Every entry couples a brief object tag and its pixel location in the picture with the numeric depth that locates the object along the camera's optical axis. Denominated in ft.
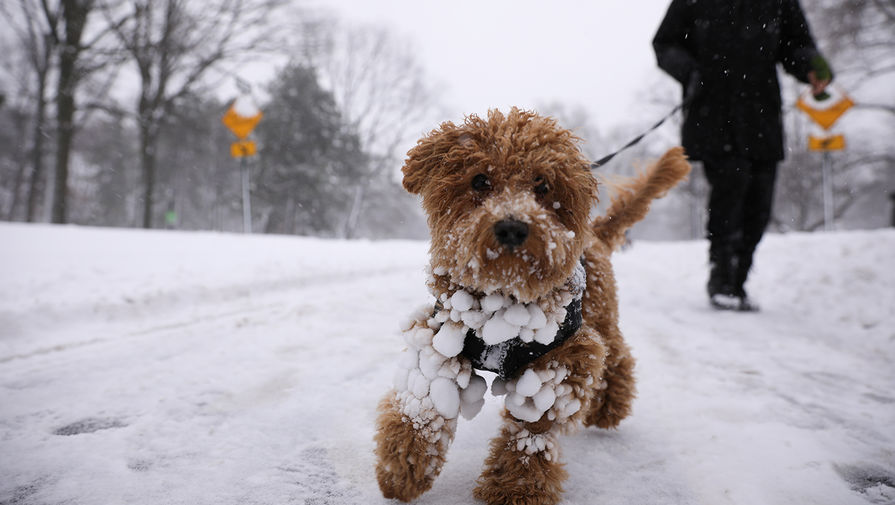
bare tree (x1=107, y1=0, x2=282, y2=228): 52.29
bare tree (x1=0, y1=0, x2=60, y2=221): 48.88
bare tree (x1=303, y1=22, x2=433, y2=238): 93.56
